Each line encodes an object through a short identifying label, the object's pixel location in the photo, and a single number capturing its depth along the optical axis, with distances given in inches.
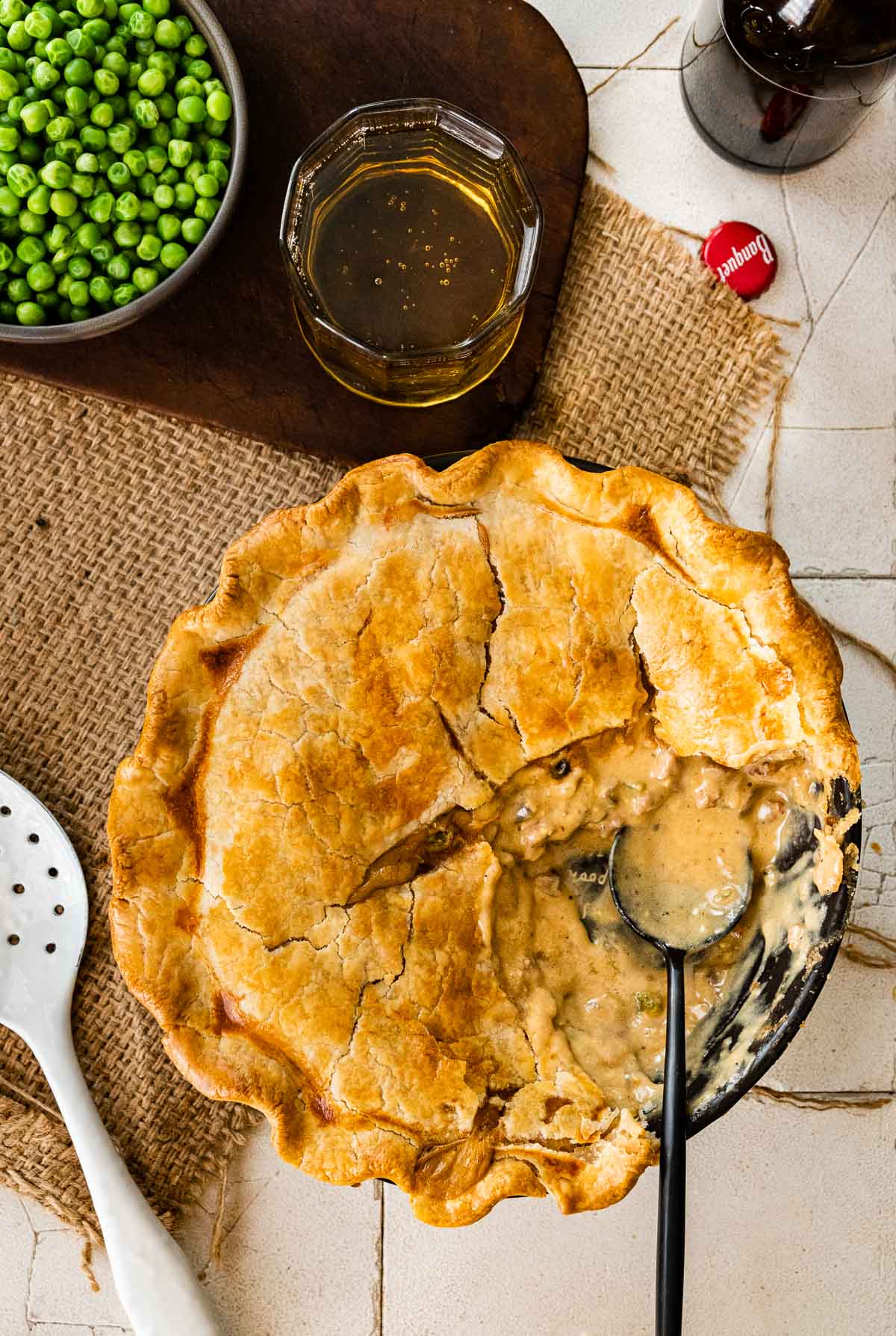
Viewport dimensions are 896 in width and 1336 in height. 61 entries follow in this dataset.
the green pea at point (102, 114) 30.5
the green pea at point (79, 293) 30.8
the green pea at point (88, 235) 30.7
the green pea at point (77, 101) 30.3
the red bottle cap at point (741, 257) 32.4
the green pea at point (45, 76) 30.3
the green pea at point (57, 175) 30.3
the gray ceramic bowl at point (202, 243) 30.5
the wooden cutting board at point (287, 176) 31.6
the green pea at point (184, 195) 30.9
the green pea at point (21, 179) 30.3
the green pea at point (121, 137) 30.6
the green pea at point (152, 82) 30.6
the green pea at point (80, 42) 30.4
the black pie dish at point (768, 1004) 28.9
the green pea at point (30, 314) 30.8
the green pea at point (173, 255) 30.9
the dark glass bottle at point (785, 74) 30.1
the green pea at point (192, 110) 30.7
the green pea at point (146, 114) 30.7
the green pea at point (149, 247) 30.8
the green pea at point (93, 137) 30.6
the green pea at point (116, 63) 30.5
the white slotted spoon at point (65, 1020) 31.2
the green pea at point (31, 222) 30.7
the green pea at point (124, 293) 31.0
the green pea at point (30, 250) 30.7
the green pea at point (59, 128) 30.3
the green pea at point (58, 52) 30.2
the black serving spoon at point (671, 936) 28.2
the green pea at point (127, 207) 30.6
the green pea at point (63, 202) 30.5
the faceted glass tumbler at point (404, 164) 30.7
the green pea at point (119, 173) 30.7
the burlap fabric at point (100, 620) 31.8
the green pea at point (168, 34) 30.7
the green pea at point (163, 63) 30.7
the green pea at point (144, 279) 30.9
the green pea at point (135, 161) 30.7
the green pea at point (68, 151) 30.5
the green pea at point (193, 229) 30.9
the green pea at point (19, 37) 30.4
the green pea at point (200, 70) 31.0
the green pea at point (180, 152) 30.7
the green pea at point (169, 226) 30.9
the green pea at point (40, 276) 30.7
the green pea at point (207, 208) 31.0
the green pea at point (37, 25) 30.3
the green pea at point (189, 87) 30.8
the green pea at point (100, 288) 30.8
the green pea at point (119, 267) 30.8
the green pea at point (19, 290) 30.9
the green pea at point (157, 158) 30.8
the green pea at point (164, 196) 30.8
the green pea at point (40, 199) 30.5
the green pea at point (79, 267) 30.8
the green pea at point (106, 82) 30.5
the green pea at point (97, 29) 30.5
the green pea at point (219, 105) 30.7
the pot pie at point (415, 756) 28.6
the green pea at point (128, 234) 30.9
